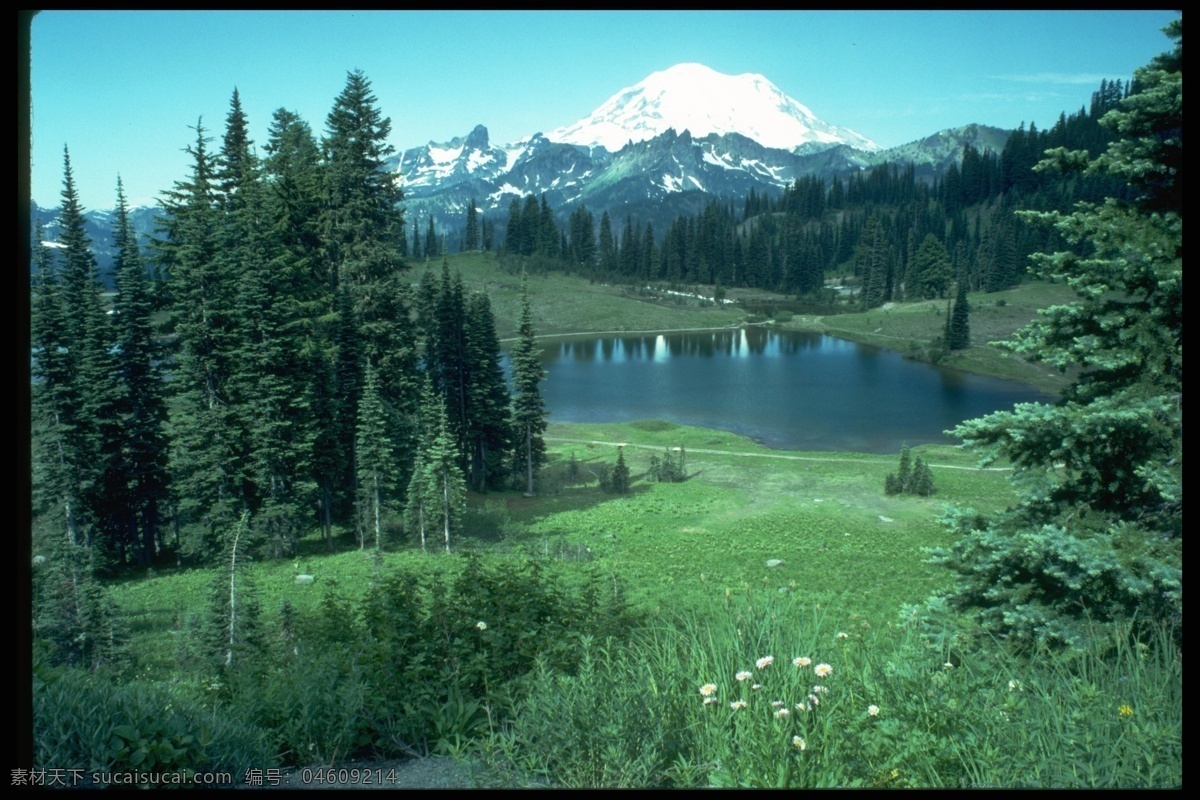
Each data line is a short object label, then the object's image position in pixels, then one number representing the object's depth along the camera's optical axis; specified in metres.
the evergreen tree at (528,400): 33.79
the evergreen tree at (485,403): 35.19
